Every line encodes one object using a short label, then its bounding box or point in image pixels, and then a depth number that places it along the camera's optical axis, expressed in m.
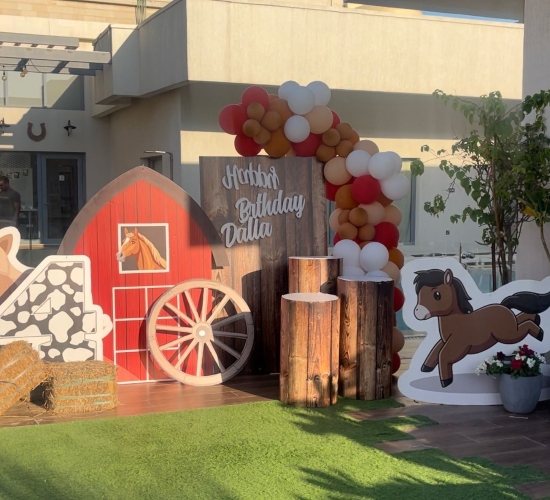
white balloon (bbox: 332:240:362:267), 6.61
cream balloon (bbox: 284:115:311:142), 6.63
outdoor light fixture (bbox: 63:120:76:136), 14.52
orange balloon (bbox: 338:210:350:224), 6.75
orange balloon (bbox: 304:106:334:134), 6.68
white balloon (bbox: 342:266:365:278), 6.61
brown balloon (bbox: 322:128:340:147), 6.80
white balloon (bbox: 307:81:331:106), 6.73
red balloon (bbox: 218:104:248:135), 6.59
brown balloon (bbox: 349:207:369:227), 6.62
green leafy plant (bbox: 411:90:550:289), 5.87
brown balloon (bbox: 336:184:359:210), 6.74
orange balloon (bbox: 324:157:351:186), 6.77
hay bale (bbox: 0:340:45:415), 5.39
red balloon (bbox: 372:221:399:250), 6.74
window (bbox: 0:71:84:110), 14.22
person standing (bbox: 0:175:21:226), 11.97
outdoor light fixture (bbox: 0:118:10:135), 13.98
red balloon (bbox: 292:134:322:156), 6.81
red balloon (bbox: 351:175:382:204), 6.55
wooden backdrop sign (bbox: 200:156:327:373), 6.66
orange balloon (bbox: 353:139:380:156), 6.72
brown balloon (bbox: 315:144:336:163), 6.85
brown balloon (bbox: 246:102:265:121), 6.55
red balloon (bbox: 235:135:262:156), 6.71
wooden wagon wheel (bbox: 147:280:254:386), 6.41
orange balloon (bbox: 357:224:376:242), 6.68
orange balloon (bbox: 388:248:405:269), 6.83
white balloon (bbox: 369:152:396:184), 6.48
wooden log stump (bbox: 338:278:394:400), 5.89
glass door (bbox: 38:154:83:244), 14.54
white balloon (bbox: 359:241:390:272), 6.52
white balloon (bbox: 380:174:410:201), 6.59
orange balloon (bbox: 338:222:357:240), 6.70
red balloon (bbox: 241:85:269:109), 6.59
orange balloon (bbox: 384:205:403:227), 6.79
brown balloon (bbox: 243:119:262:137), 6.55
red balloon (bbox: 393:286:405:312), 6.61
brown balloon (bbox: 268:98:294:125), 6.63
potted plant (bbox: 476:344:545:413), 5.53
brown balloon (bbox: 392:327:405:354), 6.57
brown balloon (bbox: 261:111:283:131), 6.59
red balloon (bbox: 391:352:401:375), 6.60
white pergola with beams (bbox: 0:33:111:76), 11.28
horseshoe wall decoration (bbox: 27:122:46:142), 14.29
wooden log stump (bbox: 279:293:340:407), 5.62
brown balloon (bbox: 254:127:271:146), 6.64
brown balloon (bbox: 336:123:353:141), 6.86
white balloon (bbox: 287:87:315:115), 6.58
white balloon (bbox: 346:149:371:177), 6.60
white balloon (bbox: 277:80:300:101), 6.64
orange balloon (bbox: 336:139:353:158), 6.81
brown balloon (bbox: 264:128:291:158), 6.71
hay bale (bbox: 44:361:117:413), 5.48
